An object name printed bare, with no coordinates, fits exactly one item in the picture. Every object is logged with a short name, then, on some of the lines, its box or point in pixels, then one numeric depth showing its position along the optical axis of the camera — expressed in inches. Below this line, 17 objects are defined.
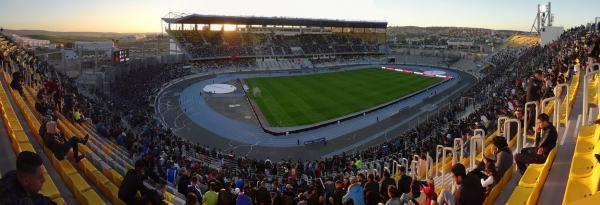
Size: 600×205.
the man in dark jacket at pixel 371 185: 303.7
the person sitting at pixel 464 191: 227.8
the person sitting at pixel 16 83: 582.3
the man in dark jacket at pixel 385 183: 308.0
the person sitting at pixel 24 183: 148.4
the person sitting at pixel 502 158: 275.9
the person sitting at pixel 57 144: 337.7
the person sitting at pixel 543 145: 268.7
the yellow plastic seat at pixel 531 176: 262.6
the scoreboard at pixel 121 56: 1763.0
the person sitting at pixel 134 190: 254.7
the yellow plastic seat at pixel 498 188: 270.0
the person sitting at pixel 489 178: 258.4
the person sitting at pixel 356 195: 289.1
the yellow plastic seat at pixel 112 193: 295.4
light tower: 2524.6
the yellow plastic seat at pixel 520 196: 240.4
